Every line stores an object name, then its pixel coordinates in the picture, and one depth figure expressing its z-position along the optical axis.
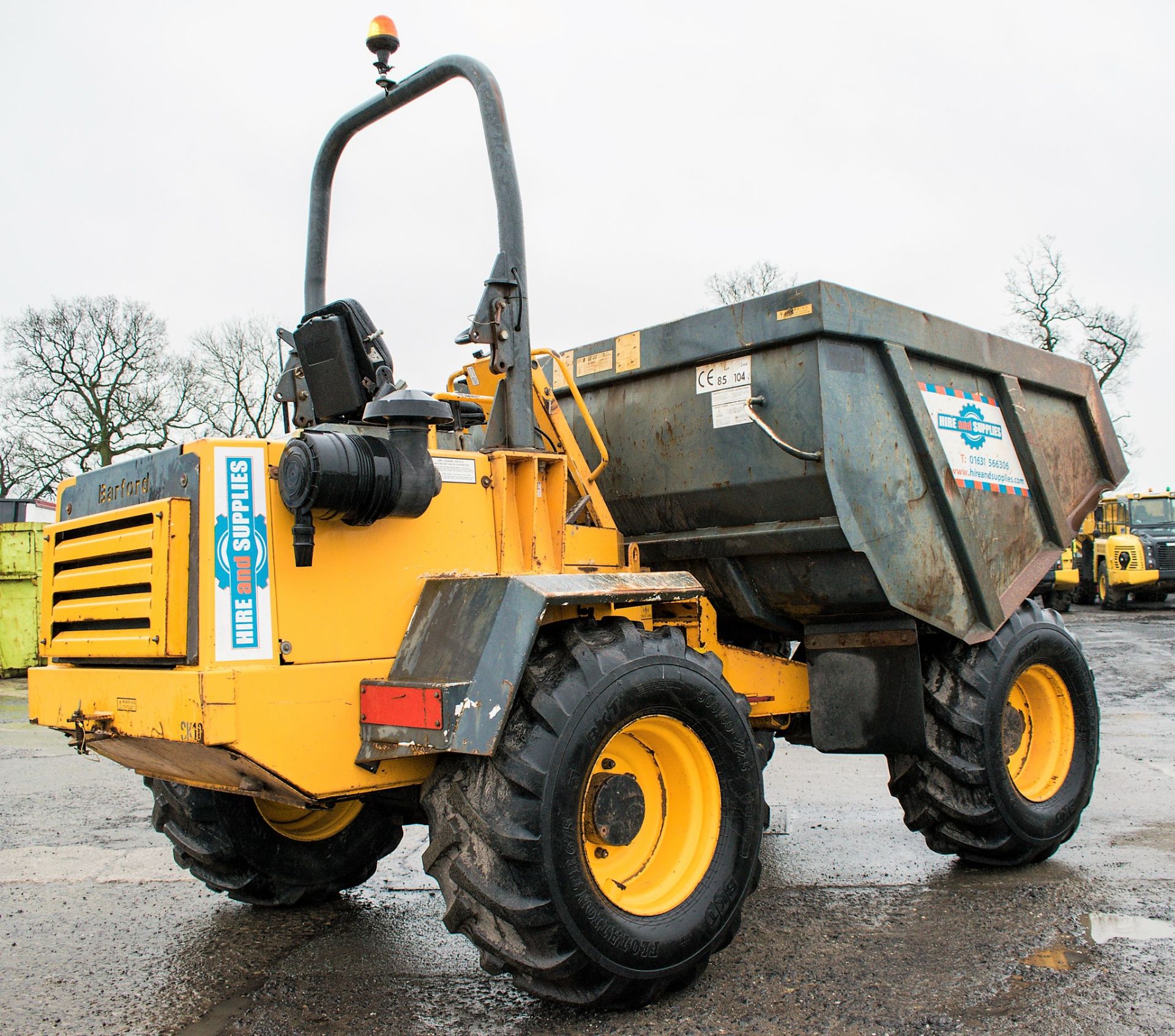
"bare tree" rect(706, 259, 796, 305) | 34.75
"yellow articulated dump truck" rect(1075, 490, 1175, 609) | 22.98
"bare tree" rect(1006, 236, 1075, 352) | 39.12
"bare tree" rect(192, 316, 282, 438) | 28.89
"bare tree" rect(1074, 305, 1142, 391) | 38.81
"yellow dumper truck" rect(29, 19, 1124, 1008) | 3.36
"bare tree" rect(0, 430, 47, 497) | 29.23
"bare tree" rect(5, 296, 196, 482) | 29.48
